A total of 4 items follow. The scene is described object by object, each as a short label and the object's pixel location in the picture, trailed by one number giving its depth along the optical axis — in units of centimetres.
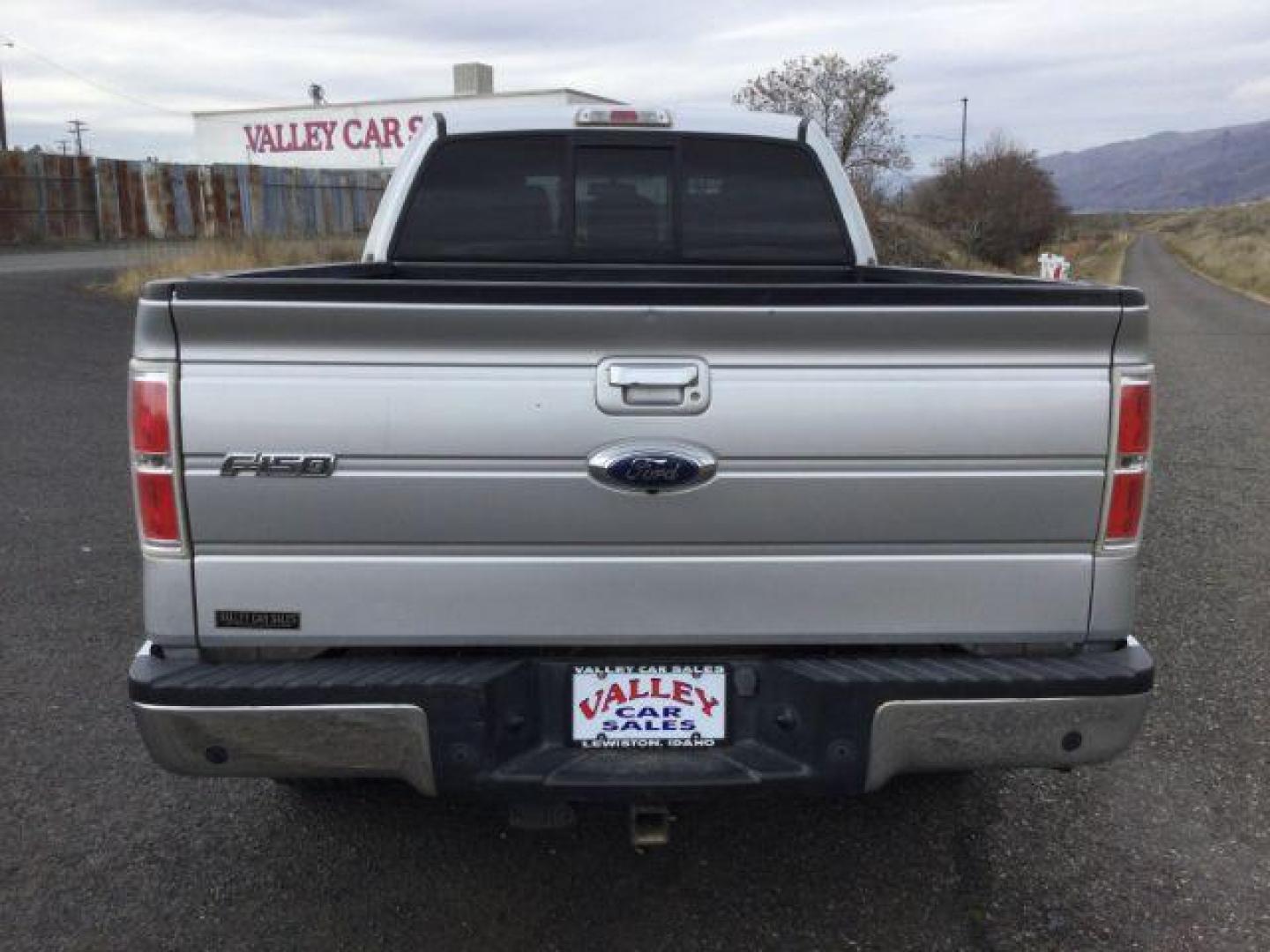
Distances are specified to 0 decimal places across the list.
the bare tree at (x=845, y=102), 3425
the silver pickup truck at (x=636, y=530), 234
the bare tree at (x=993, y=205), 4662
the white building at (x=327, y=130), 4166
